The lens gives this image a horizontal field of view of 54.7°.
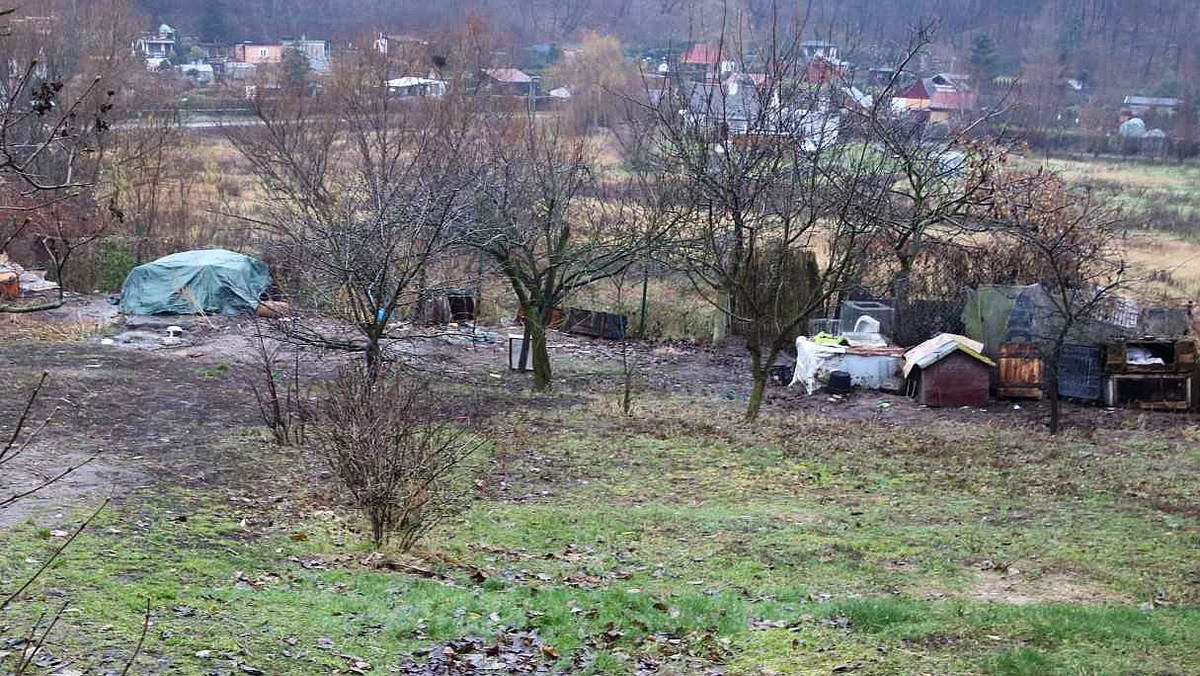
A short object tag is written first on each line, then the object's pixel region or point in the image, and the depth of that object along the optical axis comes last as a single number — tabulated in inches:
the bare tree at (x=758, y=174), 580.7
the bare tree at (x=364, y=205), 535.8
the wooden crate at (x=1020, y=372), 705.0
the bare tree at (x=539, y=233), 636.1
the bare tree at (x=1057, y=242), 615.5
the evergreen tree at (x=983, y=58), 2287.3
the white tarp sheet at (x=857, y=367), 711.7
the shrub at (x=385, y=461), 345.1
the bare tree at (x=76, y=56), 946.9
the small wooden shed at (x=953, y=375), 682.2
